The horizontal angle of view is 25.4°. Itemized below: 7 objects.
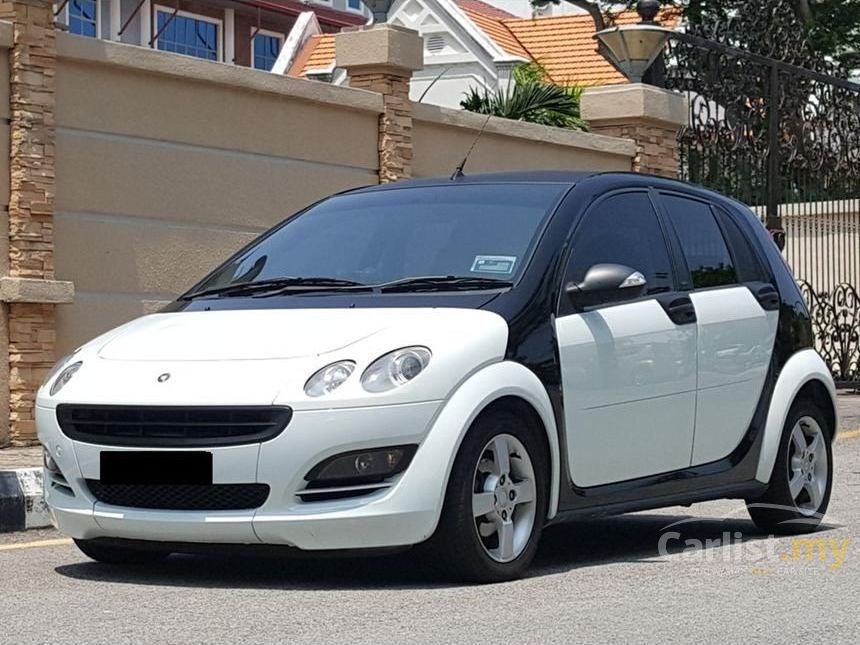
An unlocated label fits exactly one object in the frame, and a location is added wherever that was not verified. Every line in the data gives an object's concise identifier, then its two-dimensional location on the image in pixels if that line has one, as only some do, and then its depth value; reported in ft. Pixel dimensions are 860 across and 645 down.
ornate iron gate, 63.93
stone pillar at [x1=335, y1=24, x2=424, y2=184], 49.47
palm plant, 69.77
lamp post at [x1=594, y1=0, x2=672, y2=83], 57.67
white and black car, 21.75
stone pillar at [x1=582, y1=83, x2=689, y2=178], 59.57
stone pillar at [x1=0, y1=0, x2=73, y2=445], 39.50
